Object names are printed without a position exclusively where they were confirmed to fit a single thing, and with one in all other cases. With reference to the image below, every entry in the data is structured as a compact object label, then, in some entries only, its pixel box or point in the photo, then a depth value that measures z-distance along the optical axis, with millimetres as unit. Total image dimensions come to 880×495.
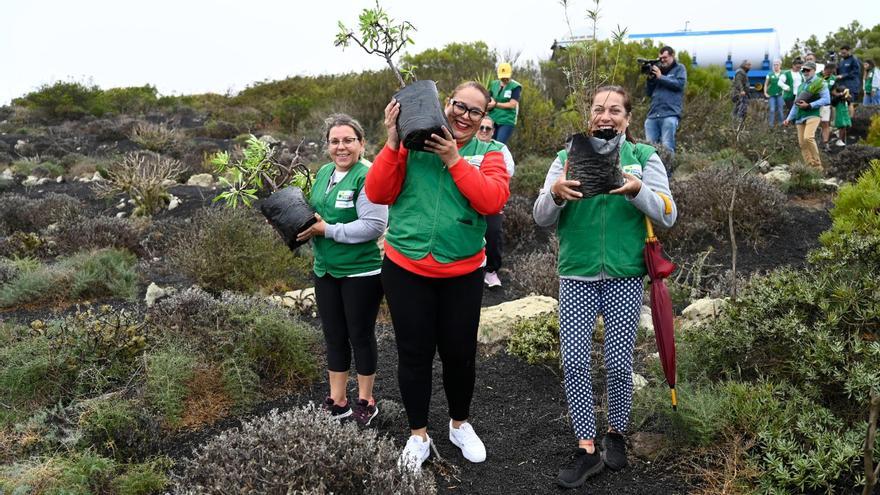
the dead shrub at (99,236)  8242
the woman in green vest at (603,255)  2877
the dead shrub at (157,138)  17891
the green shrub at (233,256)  6160
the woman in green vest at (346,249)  3428
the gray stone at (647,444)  3299
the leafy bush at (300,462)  2363
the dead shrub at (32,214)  10188
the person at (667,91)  8789
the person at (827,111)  12341
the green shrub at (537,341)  4477
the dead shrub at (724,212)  7320
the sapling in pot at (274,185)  3436
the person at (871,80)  18666
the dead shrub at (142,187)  10633
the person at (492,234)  5723
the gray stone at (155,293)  6219
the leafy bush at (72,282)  6406
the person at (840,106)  13250
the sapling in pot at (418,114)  2652
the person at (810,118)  10609
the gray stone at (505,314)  4938
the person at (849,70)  14609
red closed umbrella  2863
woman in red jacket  2832
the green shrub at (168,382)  3783
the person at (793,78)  14133
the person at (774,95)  15438
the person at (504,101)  8508
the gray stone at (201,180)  13570
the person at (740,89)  12977
